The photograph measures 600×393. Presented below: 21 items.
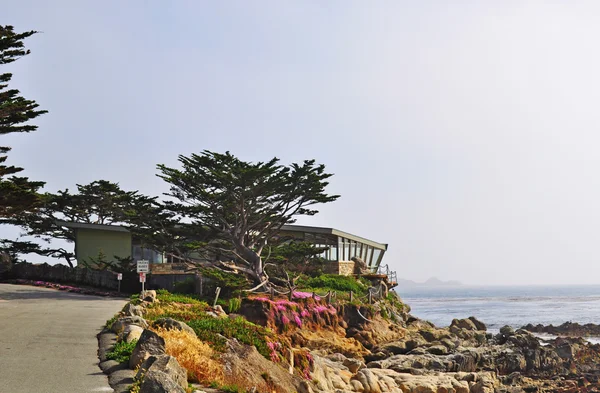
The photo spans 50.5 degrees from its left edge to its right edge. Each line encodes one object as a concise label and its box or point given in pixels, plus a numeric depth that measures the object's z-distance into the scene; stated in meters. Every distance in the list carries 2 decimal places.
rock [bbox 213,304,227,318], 24.87
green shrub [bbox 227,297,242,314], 30.39
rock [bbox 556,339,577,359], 35.28
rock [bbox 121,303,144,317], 19.85
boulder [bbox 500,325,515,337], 41.92
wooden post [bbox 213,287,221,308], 30.44
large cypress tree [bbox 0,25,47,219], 22.84
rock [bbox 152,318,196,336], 15.12
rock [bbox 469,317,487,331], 48.94
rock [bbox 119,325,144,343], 14.70
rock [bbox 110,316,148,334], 16.68
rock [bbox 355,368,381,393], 21.02
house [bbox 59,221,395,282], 44.00
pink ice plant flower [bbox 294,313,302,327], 31.17
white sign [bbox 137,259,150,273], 25.48
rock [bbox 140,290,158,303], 25.88
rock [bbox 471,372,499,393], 23.78
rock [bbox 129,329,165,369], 12.09
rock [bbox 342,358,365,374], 24.22
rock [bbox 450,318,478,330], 47.05
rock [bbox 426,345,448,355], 29.89
